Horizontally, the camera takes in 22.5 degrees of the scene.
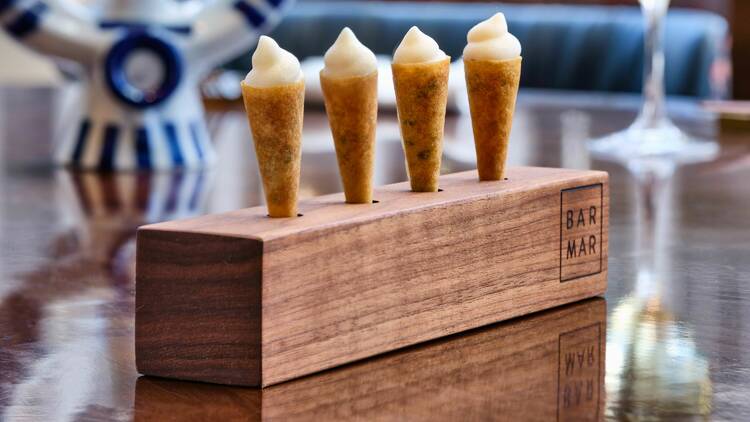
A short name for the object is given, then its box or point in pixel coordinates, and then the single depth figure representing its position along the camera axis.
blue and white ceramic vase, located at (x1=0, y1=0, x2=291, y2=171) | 1.42
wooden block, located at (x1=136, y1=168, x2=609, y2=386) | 0.68
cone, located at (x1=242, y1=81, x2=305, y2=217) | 0.71
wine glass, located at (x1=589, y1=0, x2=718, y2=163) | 1.48
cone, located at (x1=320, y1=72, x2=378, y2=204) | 0.73
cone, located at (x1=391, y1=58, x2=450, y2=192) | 0.76
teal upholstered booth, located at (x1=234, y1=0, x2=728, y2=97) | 3.28
